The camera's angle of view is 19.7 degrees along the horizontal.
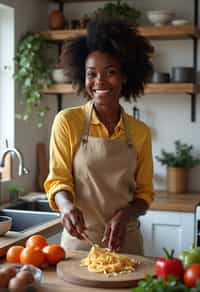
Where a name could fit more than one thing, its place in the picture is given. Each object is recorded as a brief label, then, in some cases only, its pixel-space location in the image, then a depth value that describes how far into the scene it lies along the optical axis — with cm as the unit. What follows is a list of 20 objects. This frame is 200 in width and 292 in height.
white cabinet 334
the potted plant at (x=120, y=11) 369
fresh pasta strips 172
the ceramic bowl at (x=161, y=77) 366
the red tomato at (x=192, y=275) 142
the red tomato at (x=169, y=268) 147
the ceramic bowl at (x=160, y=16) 362
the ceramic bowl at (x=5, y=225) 240
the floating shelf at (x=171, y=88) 356
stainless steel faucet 290
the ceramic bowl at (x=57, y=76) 383
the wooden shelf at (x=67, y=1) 407
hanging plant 364
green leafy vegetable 134
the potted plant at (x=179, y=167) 378
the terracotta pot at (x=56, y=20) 390
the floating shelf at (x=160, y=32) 355
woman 205
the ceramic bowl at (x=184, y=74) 362
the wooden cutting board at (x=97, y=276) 164
